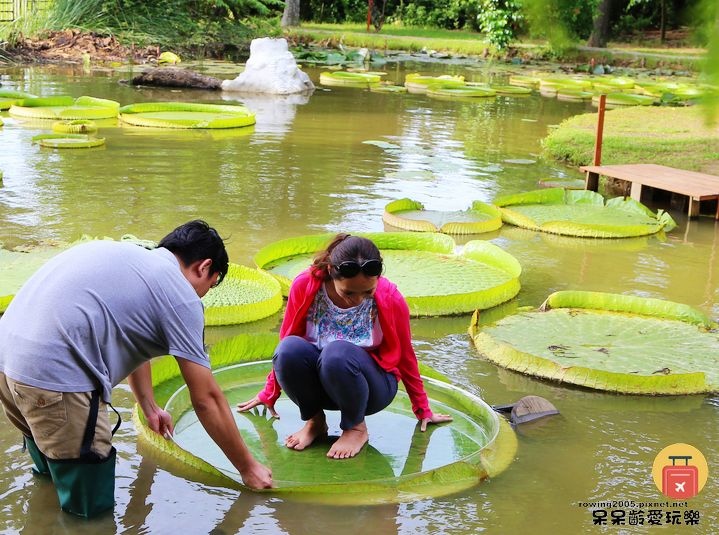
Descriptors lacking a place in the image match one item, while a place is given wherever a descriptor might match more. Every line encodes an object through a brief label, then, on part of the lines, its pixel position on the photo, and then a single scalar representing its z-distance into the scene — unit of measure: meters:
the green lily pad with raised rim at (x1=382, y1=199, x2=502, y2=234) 6.67
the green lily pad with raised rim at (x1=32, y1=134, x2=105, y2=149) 9.25
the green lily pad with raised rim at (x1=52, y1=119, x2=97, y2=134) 9.96
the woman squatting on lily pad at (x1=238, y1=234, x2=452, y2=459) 3.13
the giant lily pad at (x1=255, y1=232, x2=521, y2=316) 4.96
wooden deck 7.23
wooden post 8.06
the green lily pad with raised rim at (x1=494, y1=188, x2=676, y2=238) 6.71
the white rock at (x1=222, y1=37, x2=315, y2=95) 15.45
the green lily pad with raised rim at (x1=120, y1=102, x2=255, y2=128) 10.95
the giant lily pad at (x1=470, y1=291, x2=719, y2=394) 4.00
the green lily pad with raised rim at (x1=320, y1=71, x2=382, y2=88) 17.83
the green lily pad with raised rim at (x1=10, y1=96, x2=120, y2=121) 11.05
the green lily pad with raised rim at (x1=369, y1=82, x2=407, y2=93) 16.88
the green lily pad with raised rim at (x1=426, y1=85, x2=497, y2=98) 16.66
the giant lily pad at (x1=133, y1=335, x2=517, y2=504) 3.02
